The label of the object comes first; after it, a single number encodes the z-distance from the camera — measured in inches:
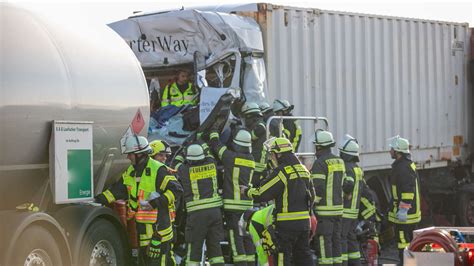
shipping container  556.7
